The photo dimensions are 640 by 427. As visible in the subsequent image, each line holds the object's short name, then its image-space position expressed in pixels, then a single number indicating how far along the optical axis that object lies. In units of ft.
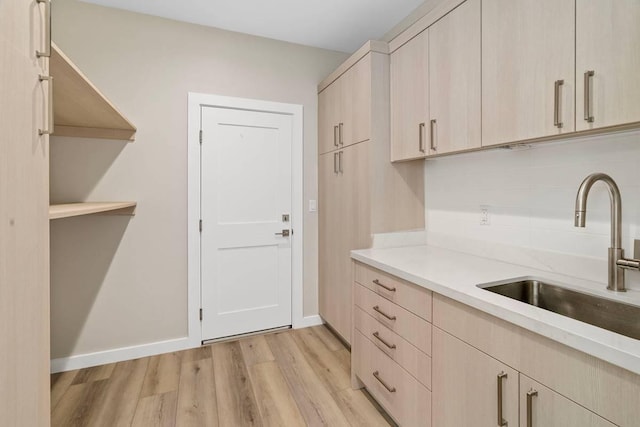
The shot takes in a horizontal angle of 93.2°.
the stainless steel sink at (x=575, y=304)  3.57
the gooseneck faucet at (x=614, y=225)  3.65
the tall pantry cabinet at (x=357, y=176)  6.91
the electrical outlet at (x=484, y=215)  5.98
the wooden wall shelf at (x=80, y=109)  3.94
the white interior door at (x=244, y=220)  8.49
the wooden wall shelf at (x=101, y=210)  3.94
